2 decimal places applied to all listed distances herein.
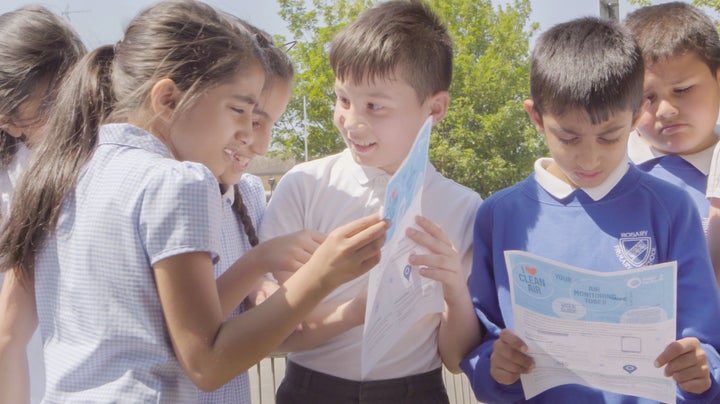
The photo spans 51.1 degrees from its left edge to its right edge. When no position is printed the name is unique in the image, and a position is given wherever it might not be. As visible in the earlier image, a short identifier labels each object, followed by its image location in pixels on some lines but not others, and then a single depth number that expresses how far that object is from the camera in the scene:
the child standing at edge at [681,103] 2.19
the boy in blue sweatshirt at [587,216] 1.79
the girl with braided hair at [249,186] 2.06
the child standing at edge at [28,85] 2.35
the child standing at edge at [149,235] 1.48
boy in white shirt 2.06
